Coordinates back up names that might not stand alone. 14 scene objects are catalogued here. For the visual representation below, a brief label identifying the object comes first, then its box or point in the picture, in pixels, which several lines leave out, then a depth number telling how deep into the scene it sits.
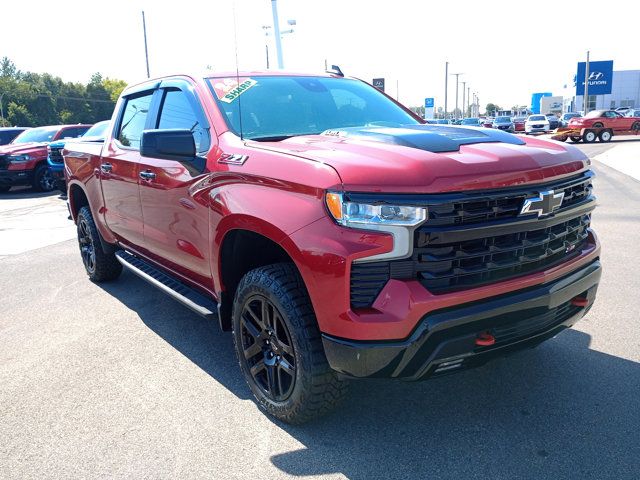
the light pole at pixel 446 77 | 75.84
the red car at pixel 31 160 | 15.02
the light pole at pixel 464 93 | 106.12
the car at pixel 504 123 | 39.08
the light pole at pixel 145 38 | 35.86
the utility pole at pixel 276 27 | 18.45
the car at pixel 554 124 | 42.42
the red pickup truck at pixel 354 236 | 2.36
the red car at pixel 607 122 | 29.45
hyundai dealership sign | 53.88
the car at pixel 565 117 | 42.61
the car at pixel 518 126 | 44.60
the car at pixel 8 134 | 18.35
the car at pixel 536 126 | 37.66
